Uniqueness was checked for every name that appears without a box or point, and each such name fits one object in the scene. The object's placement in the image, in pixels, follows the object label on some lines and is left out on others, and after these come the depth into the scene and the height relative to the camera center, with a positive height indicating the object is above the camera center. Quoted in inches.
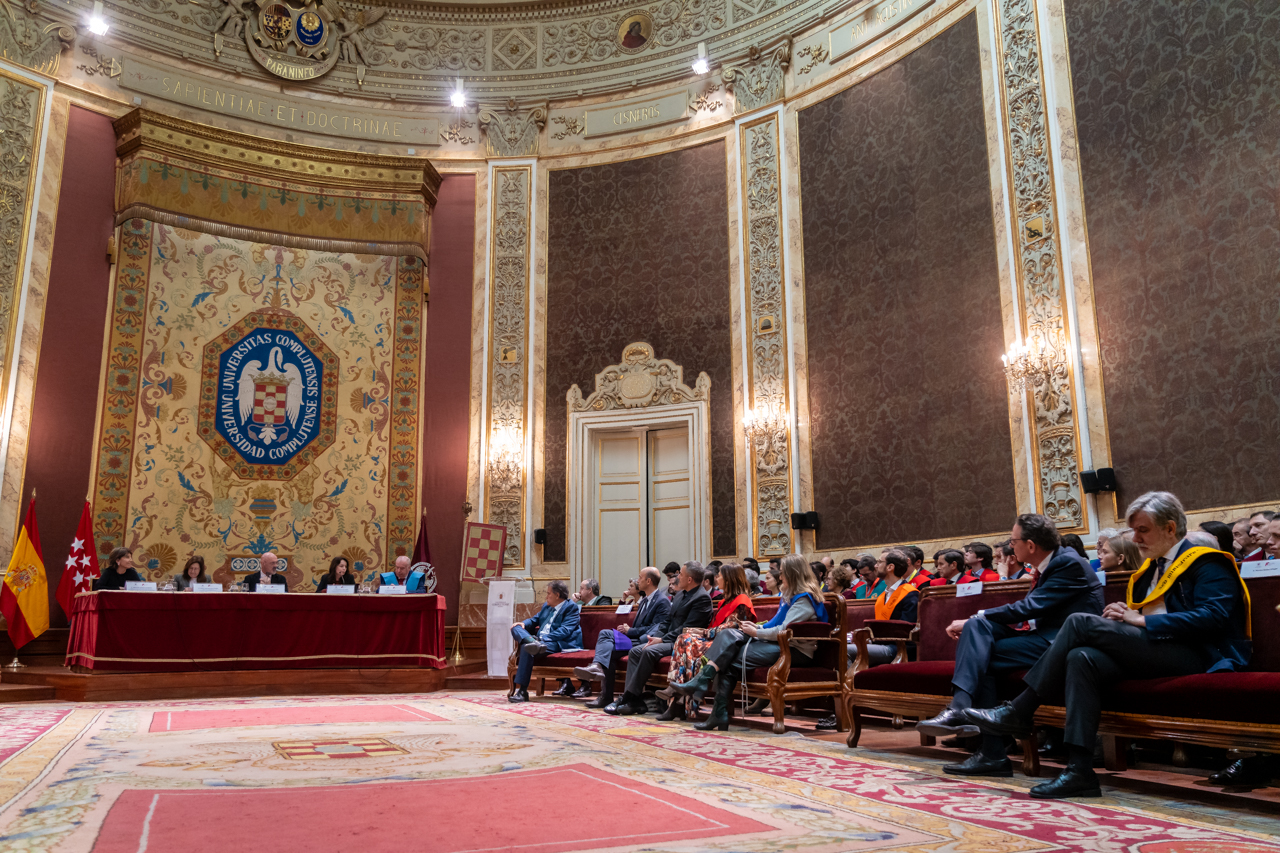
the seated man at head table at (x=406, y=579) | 408.5 +5.4
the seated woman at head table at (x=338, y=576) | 409.1 +6.8
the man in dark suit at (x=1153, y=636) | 131.3 -7.0
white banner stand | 398.0 -13.4
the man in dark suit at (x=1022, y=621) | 151.6 -6.4
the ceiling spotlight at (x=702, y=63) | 452.4 +245.5
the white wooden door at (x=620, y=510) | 452.1 +37.4
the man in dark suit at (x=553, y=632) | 309.6 -13.5
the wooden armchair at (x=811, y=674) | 217.8 -19.5
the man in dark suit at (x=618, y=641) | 279.3 -14.8
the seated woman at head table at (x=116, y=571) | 357.1 +8.4
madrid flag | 370.0 +10.4
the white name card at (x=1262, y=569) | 139.5 +2.3
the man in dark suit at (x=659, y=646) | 257.8 -15.0
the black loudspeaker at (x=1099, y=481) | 294.5 +32.1
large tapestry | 415.8 +84.0
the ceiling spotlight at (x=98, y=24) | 420.8 +246.1
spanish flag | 357.1 +1.0
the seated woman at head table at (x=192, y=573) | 382.6 +8.2
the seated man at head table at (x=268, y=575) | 388.8 +7.1
